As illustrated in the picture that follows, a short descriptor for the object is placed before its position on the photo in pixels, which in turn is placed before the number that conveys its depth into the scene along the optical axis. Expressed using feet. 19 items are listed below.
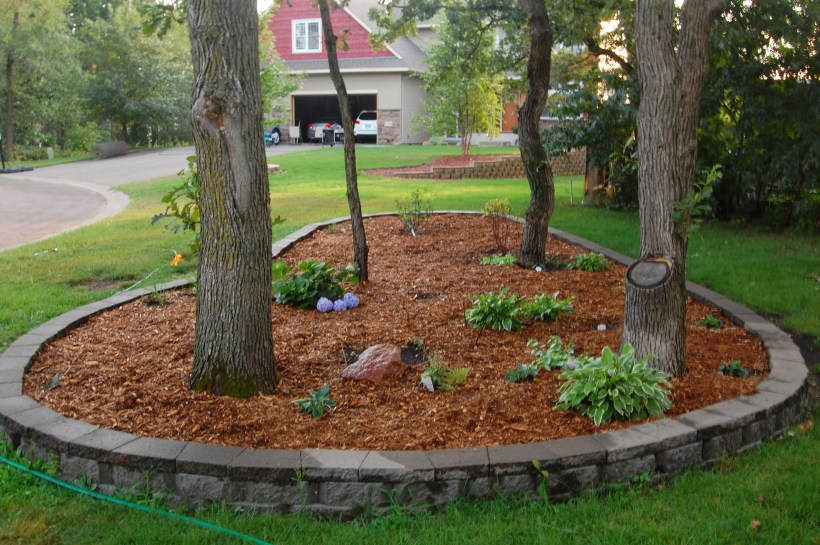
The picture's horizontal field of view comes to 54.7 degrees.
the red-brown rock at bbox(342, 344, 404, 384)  14.89
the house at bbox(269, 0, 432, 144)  110.42
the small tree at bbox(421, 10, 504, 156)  78.64
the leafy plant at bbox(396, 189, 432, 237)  32.94
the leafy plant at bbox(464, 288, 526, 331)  17.99
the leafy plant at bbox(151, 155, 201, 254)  19.86
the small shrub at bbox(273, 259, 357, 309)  20.20
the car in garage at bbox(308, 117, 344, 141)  114.47
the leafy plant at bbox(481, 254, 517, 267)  25.90
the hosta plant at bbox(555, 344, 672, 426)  13.00
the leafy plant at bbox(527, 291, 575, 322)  18.74
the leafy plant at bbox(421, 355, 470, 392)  14.55
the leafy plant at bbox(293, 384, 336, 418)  13.34
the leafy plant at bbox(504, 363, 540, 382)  14.93
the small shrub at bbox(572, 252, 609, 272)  25.55
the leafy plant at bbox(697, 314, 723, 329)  19.19
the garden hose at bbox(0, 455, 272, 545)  10.35
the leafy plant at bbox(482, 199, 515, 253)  29.71
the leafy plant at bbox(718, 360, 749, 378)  15.51
